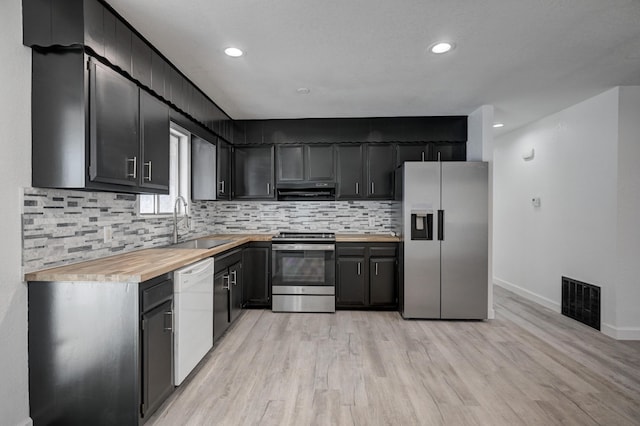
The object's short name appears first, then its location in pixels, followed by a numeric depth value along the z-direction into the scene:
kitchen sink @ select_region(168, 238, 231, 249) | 3.30
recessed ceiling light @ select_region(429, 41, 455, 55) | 2.38
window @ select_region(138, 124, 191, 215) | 3.27
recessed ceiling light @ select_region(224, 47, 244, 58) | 2.47
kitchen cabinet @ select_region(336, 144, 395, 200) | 4.39
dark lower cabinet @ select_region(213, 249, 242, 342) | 2.98
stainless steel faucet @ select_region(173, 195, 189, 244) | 3.34
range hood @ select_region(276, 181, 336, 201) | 4.44
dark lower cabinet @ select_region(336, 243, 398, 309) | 4.09
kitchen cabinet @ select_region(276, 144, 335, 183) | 4.43
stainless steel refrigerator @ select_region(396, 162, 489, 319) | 3.74
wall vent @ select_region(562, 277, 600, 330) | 3.49
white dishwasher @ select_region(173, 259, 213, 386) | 2.20
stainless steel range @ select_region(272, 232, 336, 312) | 4.05
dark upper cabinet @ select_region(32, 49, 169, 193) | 1.76
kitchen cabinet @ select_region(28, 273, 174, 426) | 1.74
